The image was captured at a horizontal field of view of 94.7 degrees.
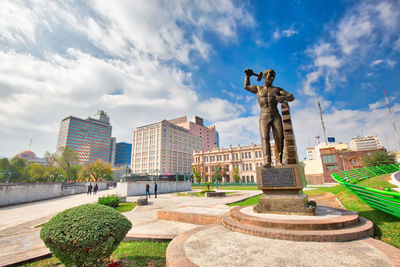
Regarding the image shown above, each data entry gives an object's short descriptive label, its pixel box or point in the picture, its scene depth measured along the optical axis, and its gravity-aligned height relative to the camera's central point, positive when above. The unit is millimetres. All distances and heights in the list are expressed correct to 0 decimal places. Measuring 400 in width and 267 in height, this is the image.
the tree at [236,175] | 59338 -273
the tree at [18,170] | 45344 +2490
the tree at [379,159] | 28094 +1739
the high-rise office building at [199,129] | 108875 +27867
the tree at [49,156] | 48094 +6038
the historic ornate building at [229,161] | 62500 +4616
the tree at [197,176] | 62256 -256
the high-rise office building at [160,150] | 84562 +12589
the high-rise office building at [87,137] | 110500 +25507
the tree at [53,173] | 45878 +1625
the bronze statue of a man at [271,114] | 5957 +1891
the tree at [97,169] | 53969 +2622
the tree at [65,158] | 44750 +5147
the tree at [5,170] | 43281 +2553
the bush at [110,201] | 12672 -1548
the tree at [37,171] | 44212 +2074
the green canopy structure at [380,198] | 3446 -613
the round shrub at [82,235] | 2807 -871
